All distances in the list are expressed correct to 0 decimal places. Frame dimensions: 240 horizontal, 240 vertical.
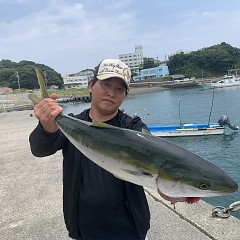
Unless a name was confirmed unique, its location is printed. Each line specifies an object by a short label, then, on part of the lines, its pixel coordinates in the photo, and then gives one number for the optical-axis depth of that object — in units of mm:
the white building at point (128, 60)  194875
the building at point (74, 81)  143125
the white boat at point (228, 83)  88438
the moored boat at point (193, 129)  20891
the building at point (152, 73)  128388
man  2172
